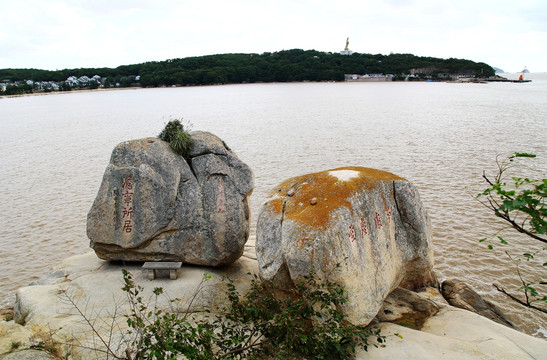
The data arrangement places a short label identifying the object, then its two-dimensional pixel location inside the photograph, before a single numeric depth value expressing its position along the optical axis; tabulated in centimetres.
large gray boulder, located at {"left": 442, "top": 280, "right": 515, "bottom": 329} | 984
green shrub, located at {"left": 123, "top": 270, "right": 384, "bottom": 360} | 555
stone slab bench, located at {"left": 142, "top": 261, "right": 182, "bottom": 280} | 962
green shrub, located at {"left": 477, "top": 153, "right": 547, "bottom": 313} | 447
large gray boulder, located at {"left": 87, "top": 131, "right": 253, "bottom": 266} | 986
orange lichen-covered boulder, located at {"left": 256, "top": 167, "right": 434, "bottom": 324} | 736
